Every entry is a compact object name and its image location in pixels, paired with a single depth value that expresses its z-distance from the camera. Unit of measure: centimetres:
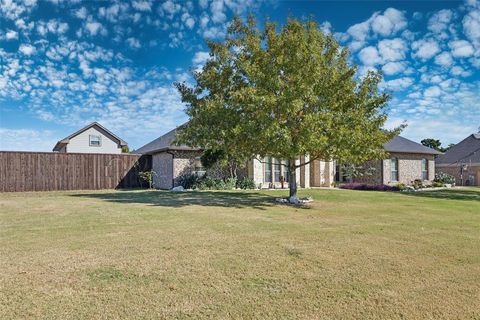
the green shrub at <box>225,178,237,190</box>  2194
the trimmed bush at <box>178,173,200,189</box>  2194
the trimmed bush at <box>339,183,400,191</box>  2380
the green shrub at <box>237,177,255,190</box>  2271
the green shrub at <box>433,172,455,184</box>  3119
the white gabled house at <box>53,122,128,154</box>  3350
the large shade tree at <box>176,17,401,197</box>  1216
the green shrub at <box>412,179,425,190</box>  2519
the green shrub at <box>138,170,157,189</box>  2391
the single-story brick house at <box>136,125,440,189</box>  2275
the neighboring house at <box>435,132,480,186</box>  3466
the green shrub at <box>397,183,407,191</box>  2381
